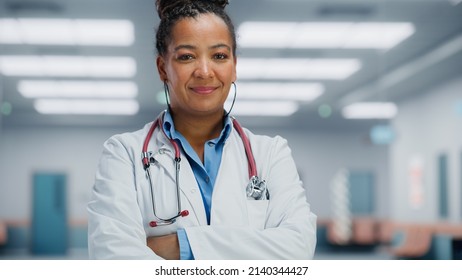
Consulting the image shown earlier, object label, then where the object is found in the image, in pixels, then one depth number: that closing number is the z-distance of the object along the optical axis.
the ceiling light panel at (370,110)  10.46
